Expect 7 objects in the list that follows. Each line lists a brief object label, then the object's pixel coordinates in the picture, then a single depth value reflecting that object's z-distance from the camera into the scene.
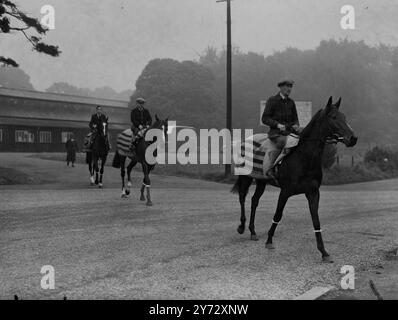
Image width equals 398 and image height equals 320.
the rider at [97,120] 17.98
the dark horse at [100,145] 18.14
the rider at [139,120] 14.32
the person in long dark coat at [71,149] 28.70
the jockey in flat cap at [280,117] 8.59
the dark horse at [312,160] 7.69
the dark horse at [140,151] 14.02
